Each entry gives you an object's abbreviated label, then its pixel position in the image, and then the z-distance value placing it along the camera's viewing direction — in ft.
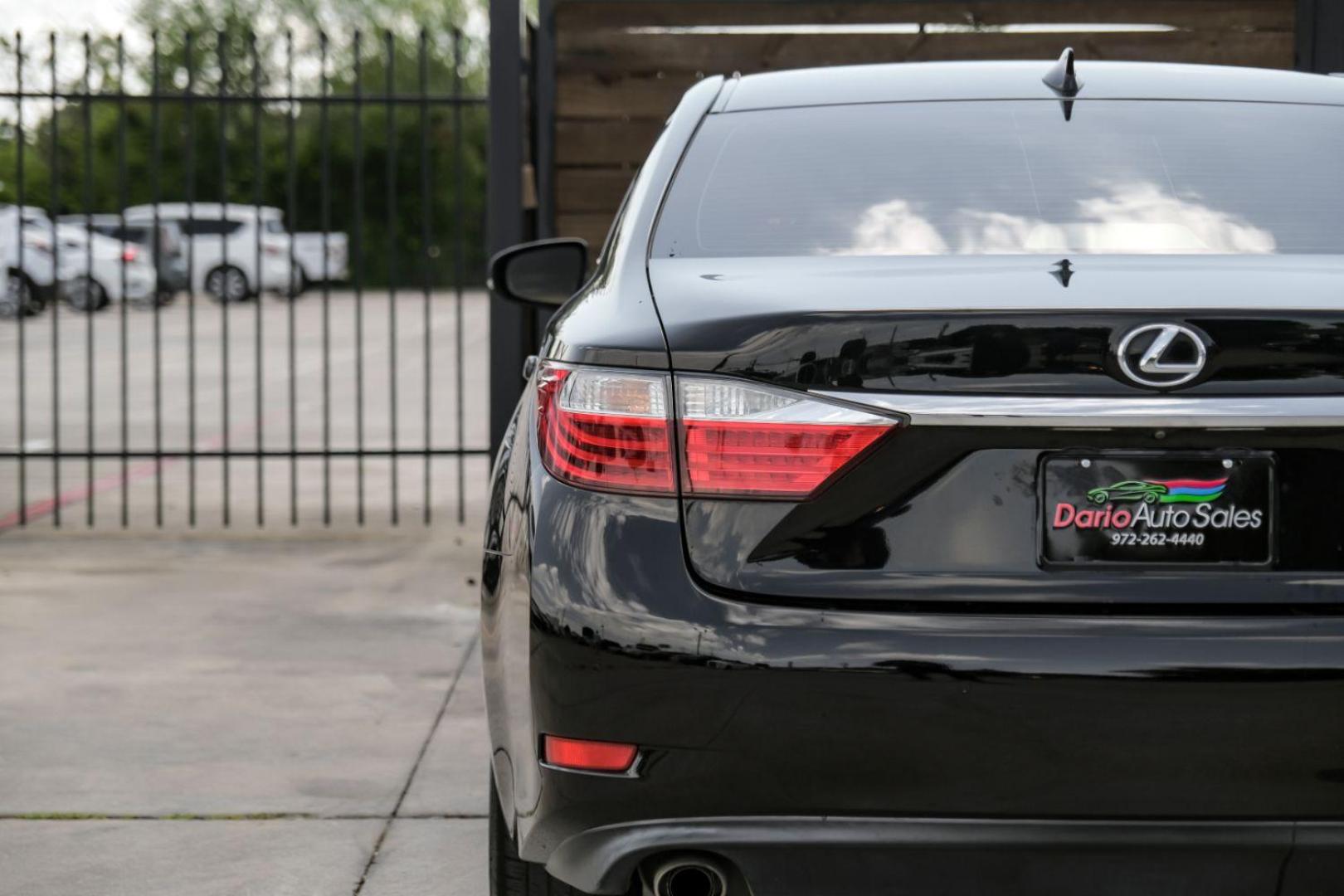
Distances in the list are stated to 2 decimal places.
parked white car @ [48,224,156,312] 100.83
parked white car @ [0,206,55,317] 93.45
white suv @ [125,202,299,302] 112.37
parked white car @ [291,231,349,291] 119.96
